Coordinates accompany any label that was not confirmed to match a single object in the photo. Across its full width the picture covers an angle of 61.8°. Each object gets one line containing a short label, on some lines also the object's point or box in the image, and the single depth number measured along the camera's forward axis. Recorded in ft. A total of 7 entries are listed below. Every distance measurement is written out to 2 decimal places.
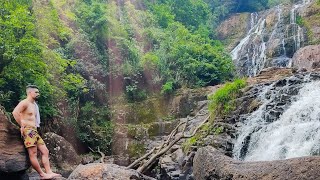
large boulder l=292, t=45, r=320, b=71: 50.73
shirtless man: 16.50
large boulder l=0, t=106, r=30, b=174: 16.55
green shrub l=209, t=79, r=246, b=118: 38.03
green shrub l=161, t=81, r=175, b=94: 56.53
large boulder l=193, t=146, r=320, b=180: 11.32
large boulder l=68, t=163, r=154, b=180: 16.33
